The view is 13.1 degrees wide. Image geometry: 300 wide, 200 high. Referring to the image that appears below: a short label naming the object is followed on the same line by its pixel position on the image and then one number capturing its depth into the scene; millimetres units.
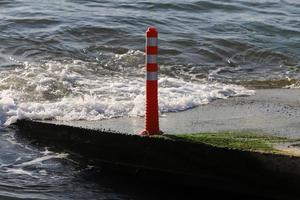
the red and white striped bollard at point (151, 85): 15402
